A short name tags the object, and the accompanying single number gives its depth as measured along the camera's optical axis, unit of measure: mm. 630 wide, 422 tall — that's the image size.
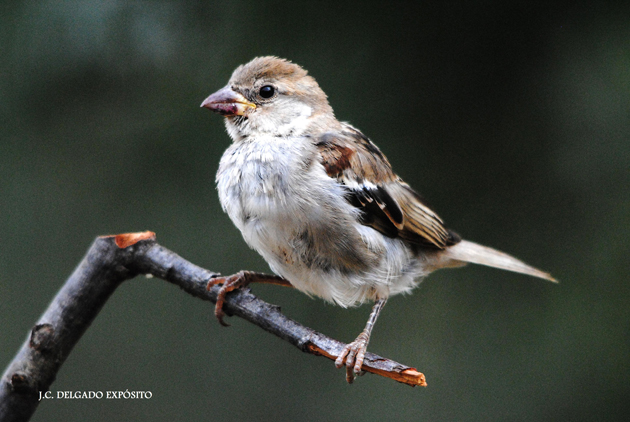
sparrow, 4250
